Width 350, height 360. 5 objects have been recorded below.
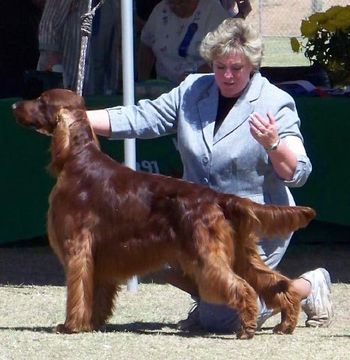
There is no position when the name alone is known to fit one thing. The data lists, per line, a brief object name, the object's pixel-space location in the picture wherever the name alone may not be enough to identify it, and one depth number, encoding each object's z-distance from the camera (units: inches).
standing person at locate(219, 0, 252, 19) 897.8
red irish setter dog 445.4
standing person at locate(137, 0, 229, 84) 720.3
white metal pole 582.9
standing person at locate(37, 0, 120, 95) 729.6
